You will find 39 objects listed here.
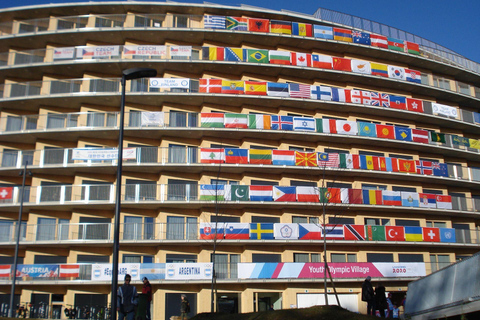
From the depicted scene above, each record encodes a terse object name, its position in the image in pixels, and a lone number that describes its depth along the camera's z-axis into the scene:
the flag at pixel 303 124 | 35.44
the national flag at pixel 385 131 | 37.28
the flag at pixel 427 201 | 36.25
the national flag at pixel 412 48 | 40.81
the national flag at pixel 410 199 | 35.88
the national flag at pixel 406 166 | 36.53
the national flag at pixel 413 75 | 39.84
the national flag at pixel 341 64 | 38.19
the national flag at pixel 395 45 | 40.09
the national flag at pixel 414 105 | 38.97
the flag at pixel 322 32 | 38.25
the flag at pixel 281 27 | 37.81
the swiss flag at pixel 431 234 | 35.38
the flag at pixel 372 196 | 34.84
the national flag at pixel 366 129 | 36.81
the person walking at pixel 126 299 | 13.66
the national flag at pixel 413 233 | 34.88
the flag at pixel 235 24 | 36.97
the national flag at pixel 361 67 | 38.47
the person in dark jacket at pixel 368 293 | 17.86
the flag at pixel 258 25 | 37.28
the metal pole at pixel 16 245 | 28.50
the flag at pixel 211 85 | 35.16
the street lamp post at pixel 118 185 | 13.69
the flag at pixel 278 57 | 36.66
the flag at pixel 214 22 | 36.59
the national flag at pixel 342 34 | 38.69
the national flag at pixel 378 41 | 39.66
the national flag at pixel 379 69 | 38.94
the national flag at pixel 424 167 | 37.16
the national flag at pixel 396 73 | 39.38
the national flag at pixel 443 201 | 36.94
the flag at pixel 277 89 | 35.75
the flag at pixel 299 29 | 38.09
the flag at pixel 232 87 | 35.22
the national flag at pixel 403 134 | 37.66
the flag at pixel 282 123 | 35.03
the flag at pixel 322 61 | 37.59
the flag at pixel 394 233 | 34.31
